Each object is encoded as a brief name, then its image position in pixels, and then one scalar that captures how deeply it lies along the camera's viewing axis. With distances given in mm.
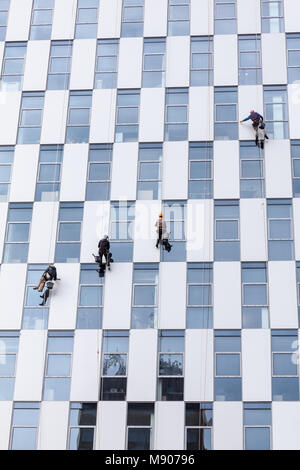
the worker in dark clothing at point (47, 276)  28938
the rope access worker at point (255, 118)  31000
